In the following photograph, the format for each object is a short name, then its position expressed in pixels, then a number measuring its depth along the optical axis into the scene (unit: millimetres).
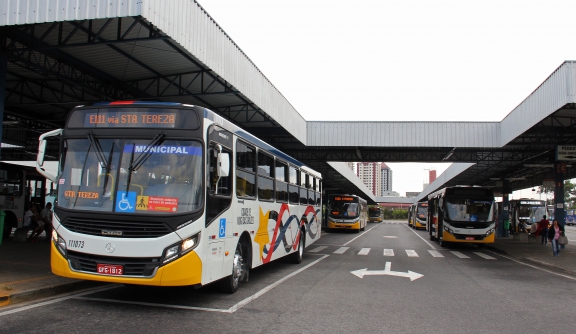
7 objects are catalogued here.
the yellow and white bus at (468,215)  22500
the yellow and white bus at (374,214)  87125
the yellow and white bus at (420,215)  55175
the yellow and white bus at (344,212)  38656
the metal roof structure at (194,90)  10516
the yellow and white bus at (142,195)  6988
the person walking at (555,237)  18875
